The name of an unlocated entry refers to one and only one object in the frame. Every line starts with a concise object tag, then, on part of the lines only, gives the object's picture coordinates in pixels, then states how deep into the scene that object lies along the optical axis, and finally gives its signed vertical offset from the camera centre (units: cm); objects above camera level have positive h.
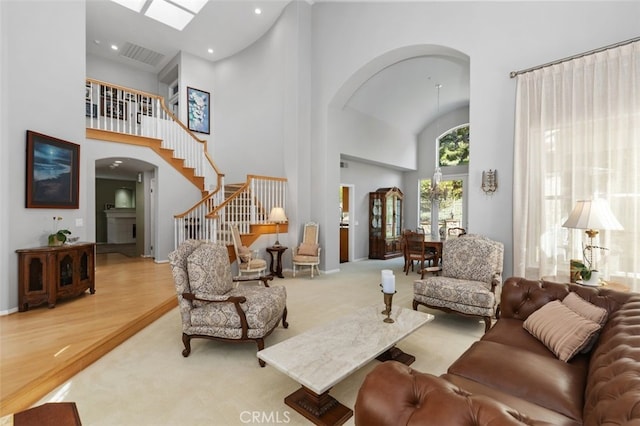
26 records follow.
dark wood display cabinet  896 -35
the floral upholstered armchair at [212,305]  280 -90
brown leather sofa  100 -73
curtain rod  315 +179
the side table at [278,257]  620 -94
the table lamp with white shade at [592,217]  275 -5
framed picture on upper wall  859 +299
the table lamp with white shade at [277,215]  625 -7
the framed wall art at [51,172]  373 +53
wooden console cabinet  359 -79
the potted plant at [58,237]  393 -34
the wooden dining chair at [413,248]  660 -82
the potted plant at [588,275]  287 -61
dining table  645 -79
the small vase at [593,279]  286 -65
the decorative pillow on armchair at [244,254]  551 -78
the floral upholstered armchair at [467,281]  341 -88
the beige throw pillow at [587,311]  192 -68
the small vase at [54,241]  393 -38
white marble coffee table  190 -101
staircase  620 +105
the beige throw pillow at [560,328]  187 -79
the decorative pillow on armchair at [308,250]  631 -81
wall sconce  423 +43
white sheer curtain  314 +62
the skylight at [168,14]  681 +464
